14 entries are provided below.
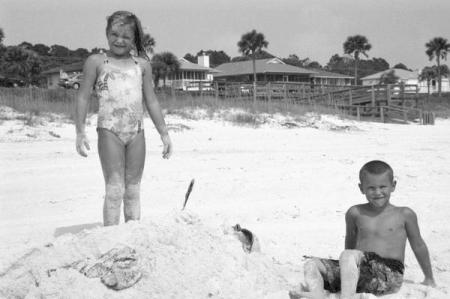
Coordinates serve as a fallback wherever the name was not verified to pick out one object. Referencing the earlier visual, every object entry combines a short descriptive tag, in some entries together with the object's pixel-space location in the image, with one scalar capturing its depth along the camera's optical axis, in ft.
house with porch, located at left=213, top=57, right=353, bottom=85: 186.70
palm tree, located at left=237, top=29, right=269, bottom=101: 181.70
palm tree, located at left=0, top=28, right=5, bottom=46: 116.94
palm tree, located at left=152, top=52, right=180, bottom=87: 152.87
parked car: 107.85
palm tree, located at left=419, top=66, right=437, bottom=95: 214.69
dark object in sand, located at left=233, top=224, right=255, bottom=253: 11.44
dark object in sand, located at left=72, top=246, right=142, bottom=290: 9.52
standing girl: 12.07
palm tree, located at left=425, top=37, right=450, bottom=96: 210.59
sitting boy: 10.10
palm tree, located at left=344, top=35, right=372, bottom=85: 203.62
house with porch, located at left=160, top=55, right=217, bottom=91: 171.96
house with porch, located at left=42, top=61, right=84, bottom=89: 168.45
